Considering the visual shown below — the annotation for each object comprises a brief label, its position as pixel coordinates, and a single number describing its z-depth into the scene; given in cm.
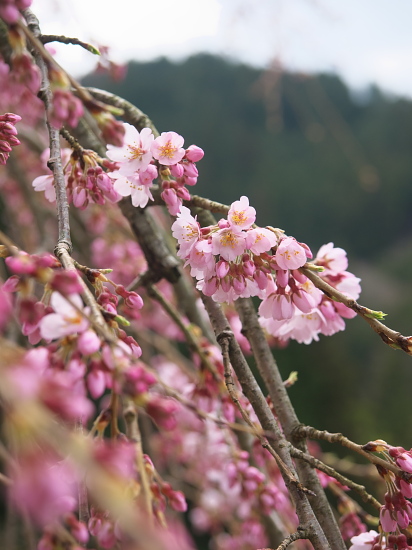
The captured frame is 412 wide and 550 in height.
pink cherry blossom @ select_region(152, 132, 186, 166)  56
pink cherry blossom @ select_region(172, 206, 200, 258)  55
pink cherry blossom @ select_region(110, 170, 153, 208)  57
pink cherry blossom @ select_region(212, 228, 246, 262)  54
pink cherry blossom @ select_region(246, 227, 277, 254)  54
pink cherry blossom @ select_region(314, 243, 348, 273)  59
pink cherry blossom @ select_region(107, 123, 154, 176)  56
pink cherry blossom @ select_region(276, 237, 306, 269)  53
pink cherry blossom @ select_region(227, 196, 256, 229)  54
